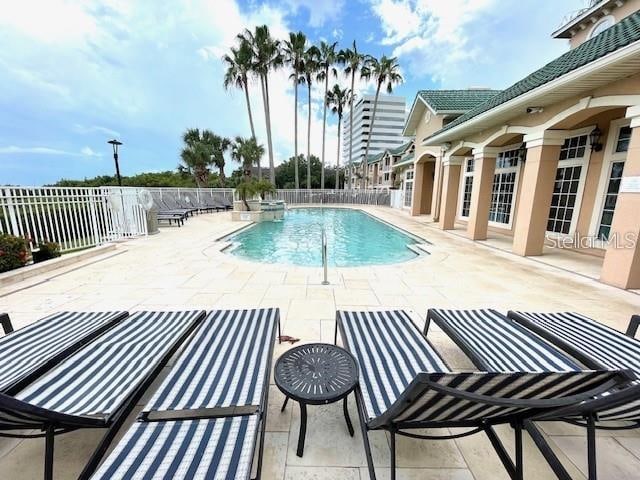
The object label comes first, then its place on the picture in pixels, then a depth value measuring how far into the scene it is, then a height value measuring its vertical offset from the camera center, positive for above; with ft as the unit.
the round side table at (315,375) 5.04 -3.91
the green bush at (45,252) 16.92 -4.14
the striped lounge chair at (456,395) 3.53 -3.31
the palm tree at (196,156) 68.18 +8.22
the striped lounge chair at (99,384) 3.93 -3.95
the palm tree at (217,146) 77.05 +12.65
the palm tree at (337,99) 87.36 +29.91
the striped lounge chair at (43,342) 5.42 -3.92
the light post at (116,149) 34.73 +5.25
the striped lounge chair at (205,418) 3.75 -3.96
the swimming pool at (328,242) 23.23 -6.01
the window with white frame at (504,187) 29.37 +0.34
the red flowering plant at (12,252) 14.35 -3.61
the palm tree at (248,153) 63.10 +8.63
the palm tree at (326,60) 74.43 +36.20
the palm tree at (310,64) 70.74 +33.52
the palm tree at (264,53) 62.69 +32.90
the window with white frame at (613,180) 19.08 +0.77
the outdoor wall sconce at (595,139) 20.31 +3.93
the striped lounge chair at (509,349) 4.16 -4.04
